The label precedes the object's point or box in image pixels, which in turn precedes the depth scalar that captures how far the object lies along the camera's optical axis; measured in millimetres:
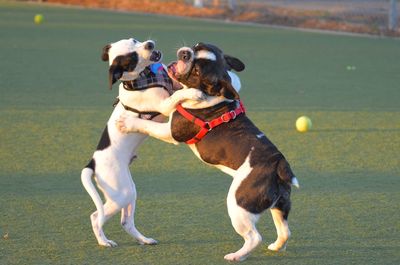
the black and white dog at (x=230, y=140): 9852
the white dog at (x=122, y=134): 10477
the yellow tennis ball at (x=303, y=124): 17375
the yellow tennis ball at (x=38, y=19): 35375
